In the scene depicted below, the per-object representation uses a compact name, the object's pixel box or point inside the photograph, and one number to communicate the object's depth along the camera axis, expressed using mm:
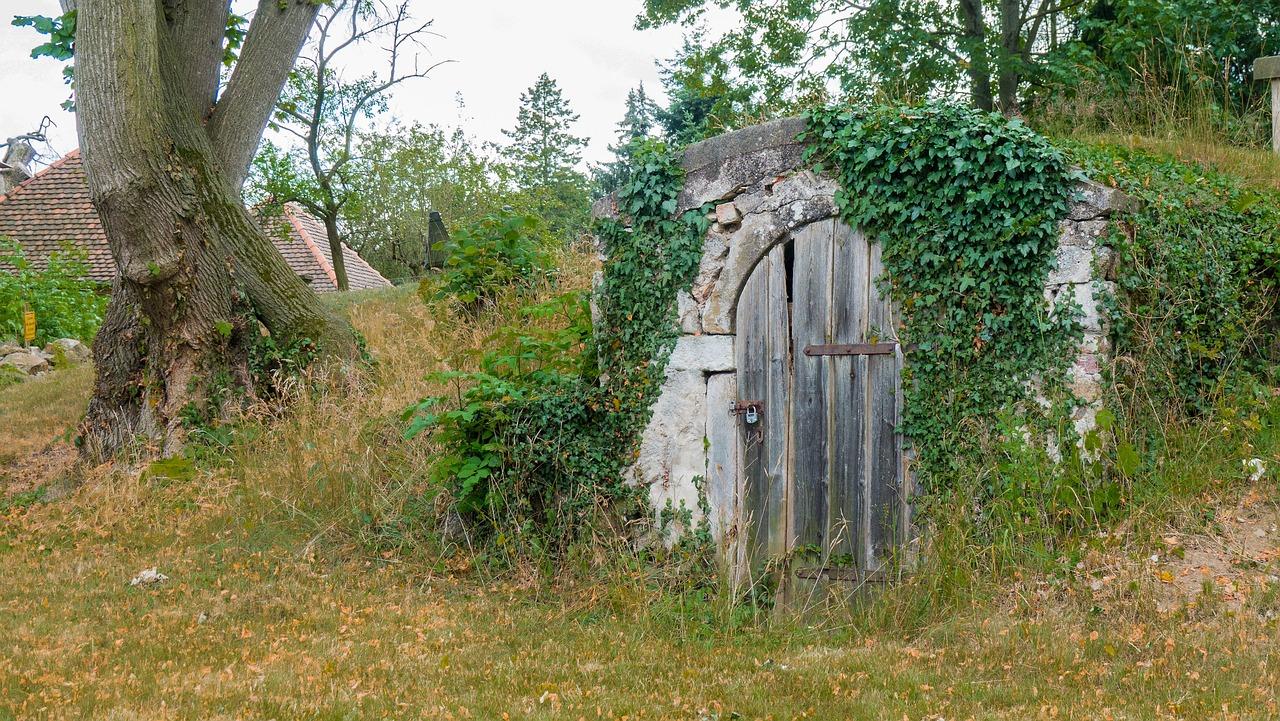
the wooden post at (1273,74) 8180
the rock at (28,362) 14852
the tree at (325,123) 16359
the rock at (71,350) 15664
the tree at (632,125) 27469
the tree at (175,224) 8211
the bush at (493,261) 10250
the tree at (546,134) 38938
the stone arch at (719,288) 5770
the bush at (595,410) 5980
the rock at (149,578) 5934
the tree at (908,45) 13000
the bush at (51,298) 16766
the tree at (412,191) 29500
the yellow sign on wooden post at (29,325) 16094
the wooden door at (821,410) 5562
